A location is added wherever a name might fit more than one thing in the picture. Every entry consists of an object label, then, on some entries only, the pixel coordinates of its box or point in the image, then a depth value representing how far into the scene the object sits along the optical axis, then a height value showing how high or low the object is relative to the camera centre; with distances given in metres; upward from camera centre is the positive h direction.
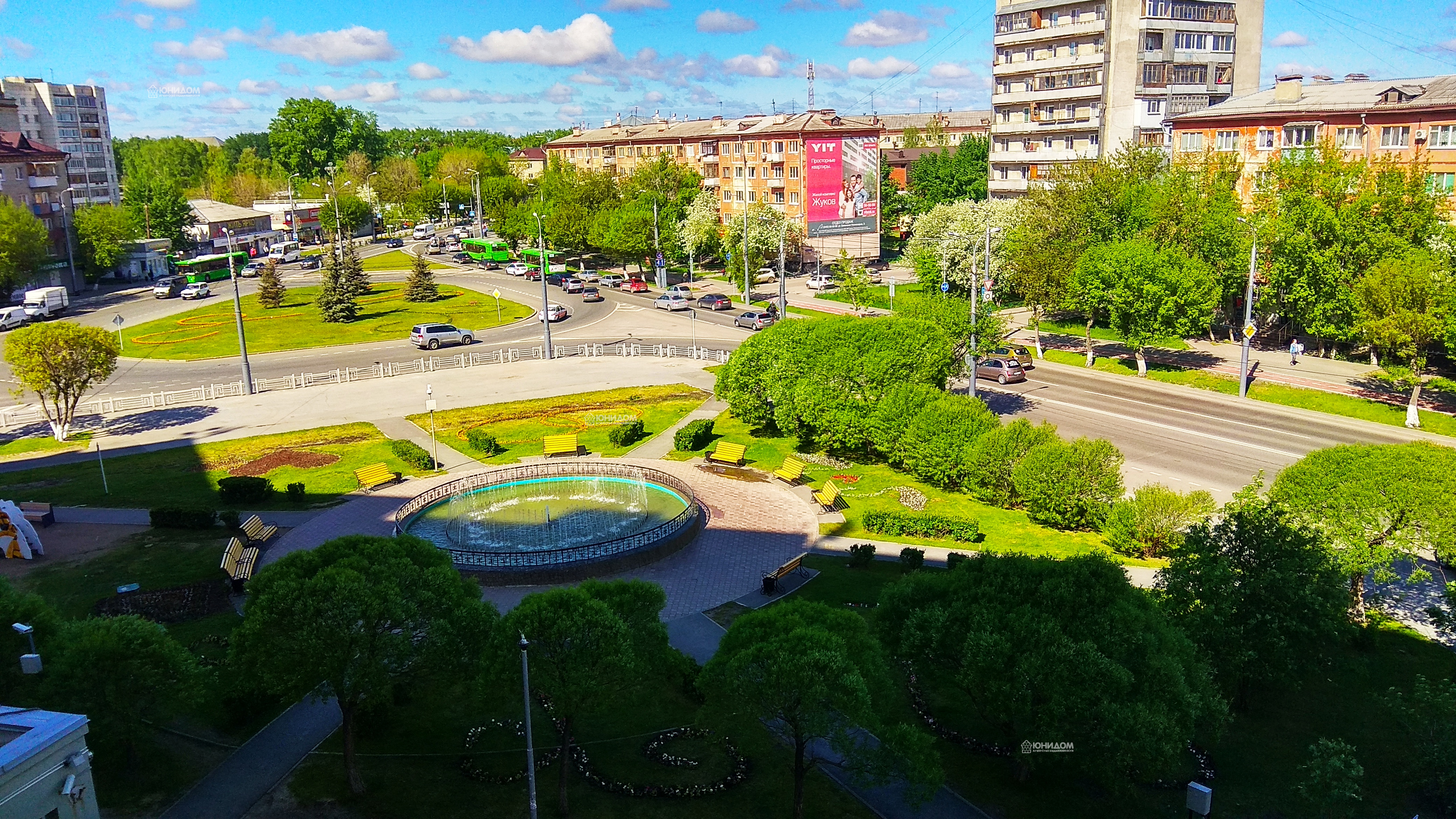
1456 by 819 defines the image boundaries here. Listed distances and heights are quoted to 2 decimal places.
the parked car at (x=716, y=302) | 81.88 -7.28
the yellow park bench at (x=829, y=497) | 35.41 -9.92
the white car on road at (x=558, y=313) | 77.12 -7.35
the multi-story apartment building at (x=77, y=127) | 128.38 +12.89
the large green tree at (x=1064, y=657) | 17.61 -8.07
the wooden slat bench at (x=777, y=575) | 28.67 -10.21
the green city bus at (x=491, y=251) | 113.62 -3.85
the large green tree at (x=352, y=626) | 18.03 -7.22
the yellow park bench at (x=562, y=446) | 41.41 -9.20
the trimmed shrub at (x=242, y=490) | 37.03 -9.49
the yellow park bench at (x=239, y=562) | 29.36 -9.80
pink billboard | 98.56 +2.03
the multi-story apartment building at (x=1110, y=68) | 82.81 +10.76
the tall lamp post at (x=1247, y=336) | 47.75 -6.43
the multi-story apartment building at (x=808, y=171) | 98.75 +3.63
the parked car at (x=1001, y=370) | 53.47 -8.70
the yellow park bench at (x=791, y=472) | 38.41 -9.75
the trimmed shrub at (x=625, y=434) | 43.81 -9.38
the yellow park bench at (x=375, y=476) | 38.25 -9.48
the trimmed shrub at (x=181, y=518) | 34.41 -9.70
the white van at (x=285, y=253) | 121.88 -3.66
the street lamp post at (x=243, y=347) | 53.12 -6.35
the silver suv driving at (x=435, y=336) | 67.12 -7.61
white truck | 78.38 -5.73
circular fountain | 30.03 -9.96
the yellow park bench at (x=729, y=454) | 40.53 -9.52
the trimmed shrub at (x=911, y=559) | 30.34 -10.33
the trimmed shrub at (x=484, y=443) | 42.69 -9.27
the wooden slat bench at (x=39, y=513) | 34.78 -9.52
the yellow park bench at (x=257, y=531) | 32.91 -9.82
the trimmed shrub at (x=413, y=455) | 40.59 -9.26
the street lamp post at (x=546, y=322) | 60.36 -6.35
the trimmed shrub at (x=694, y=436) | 42.69 -9.33
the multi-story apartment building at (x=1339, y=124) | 56.66 +4.23
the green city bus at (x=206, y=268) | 103.19 -4.48
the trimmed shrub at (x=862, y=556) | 30.69 -10.31
